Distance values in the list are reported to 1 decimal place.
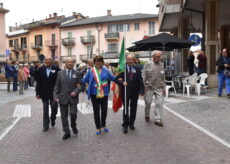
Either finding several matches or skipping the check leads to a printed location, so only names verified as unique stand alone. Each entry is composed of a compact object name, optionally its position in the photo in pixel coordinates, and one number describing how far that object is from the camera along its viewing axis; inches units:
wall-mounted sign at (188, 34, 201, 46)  677.9
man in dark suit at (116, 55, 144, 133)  287.3
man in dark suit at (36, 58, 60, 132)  295.9
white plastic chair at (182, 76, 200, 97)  540.9
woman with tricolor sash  273.1
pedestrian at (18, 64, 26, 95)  702.1
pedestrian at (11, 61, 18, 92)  766.5
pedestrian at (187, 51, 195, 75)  724.7
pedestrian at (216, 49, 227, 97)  477.1
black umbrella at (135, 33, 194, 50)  571.2
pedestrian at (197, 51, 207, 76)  618.9
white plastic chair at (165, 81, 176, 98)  538.3
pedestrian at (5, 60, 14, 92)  749.9
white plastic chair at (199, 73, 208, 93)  558.6
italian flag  294.2
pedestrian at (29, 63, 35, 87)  922.2
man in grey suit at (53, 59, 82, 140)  267.3
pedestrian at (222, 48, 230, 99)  466.6
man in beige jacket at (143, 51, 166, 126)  313.6
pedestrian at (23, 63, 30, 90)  839.1
